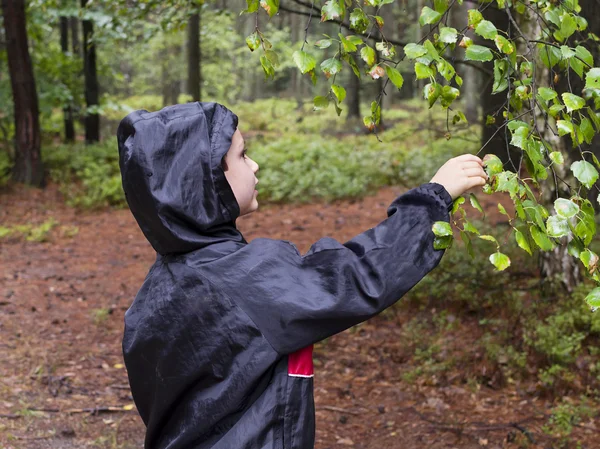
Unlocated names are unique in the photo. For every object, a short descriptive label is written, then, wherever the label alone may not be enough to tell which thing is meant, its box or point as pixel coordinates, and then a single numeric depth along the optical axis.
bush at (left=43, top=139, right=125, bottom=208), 12.50
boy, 1.92
